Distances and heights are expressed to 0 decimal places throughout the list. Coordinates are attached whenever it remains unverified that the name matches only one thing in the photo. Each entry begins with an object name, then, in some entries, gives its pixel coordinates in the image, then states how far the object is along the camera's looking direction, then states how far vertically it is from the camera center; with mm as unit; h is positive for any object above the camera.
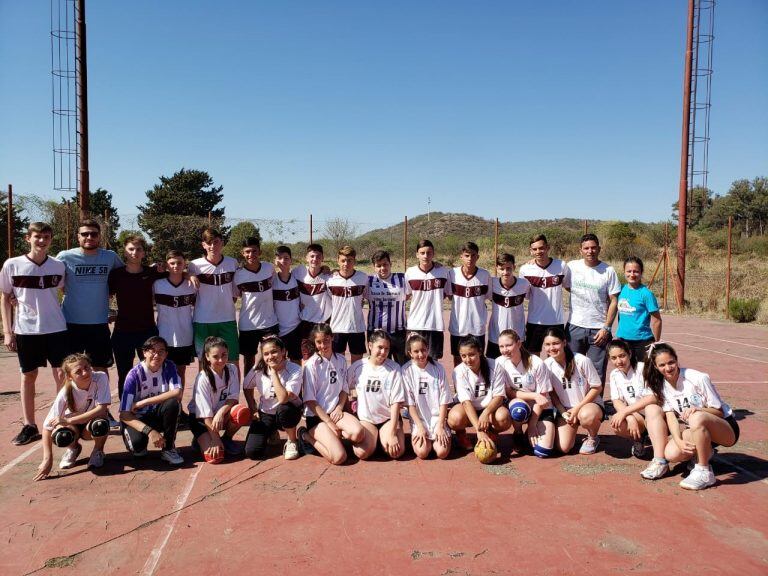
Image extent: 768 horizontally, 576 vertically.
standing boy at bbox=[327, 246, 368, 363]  5797 -378
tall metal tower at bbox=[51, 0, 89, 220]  13617 +3920
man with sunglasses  5145 -285
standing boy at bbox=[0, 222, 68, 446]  4926 -399
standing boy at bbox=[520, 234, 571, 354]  5684 -197
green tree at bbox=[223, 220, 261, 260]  23208 +1393
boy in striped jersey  5805 -388
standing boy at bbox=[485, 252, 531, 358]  5629 -320
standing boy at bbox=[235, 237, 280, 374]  5645 -341
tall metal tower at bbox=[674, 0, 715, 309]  17750 +4829
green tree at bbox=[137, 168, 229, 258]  41250 +5146
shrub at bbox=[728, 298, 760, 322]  14164 -915
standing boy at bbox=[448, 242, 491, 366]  5625 -280
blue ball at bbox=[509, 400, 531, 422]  4715 -1156
